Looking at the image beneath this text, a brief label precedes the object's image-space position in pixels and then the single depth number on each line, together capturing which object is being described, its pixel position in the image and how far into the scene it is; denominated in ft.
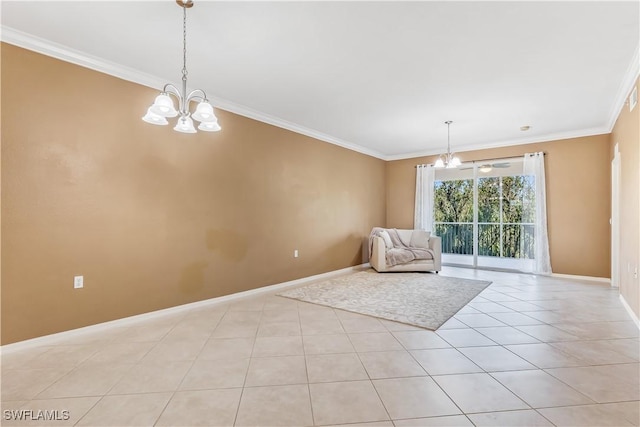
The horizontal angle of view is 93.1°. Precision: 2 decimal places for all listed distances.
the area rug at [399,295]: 11.22
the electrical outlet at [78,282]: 9.35
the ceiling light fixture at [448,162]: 16.81
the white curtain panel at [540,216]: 18.39
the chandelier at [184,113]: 7.02
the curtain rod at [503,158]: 19.77
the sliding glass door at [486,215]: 19.51
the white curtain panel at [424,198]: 23.02
